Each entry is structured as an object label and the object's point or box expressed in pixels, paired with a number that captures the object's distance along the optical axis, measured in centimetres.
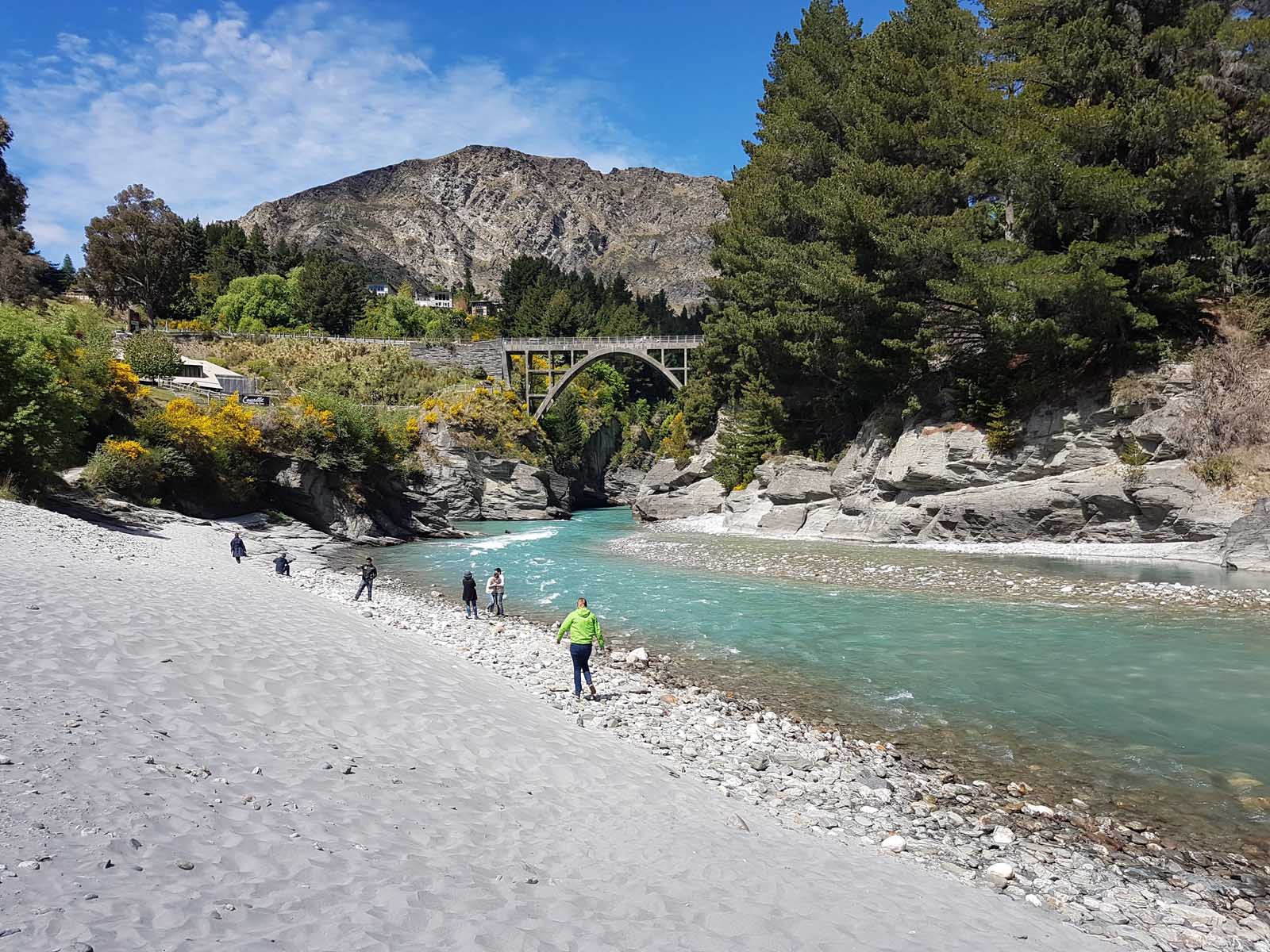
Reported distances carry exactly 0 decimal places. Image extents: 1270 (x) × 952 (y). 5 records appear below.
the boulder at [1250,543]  2022
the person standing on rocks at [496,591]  1855
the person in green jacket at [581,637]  1079
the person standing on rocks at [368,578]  1981
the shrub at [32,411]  2198
